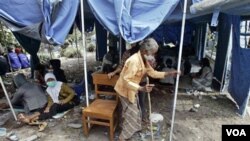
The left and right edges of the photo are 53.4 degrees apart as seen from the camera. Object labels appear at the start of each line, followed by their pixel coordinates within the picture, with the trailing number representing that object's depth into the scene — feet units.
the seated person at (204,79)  23.45
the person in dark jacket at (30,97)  16.61
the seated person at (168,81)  24.21
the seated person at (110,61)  21.83
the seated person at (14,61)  33.88
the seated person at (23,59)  35.37
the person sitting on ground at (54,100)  16.37
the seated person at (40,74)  20.66
